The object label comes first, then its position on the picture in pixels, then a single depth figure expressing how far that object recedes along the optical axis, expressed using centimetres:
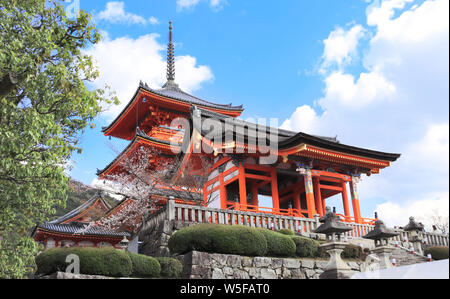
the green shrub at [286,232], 1436
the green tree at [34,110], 870
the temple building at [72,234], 2178
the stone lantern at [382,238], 1232
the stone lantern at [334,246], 1079
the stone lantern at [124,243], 1422
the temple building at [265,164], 1852
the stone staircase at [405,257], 1495
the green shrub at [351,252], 1393
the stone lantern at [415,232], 1734
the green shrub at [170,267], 1084
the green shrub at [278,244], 1249
